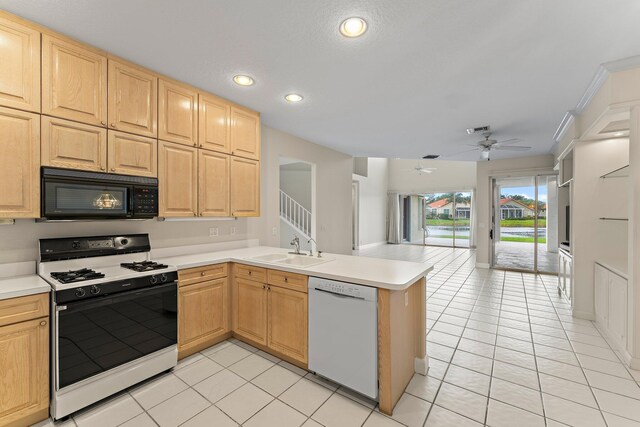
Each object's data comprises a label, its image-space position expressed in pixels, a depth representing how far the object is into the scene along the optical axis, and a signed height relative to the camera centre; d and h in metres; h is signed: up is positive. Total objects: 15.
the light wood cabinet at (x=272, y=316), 2.32 -0.98
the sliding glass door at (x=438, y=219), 10.60 -0.23
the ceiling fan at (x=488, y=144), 4.40 +1.16
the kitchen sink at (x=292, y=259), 2.76 -0.50
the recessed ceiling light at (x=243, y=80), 2.65 +1.34
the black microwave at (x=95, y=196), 1.97 +0.14
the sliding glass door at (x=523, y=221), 6.16 -0.19
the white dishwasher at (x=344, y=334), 1.90 -0.91
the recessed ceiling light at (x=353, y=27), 1.85 +1.32
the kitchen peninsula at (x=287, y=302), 1.89 -0.81
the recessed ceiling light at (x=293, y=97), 3.05 +1.34
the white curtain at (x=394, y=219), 11.88 -0.29
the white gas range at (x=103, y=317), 1.77 -0.78
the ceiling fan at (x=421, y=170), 9.47 +1.56
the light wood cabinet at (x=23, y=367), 1.62 -0.98
